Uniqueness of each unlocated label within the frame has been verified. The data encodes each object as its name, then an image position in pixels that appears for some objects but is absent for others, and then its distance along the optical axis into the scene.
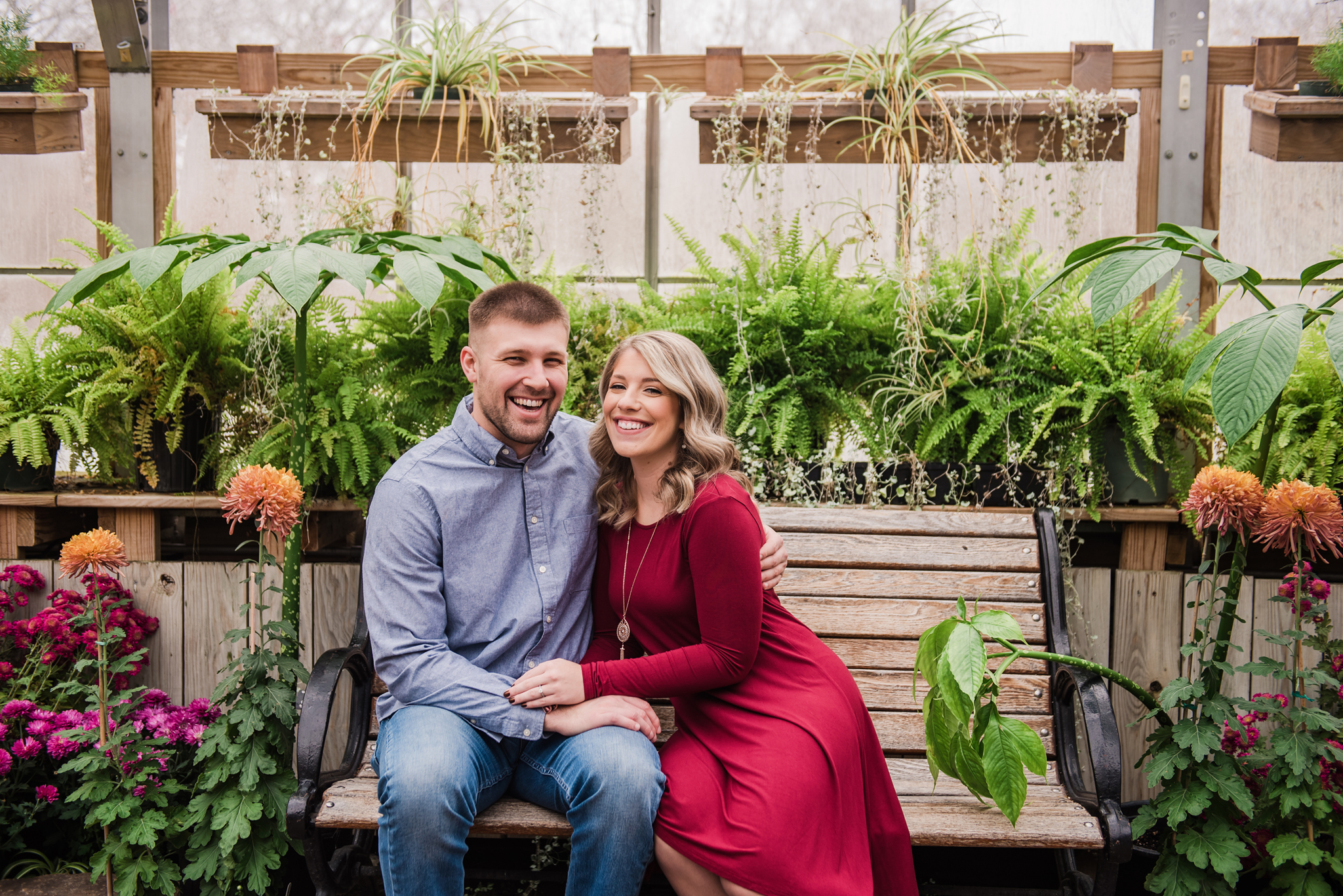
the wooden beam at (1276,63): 3.46
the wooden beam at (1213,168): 3.65
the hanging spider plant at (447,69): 3.41
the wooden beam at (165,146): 3.79
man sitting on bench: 1.96
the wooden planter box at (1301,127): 3.29
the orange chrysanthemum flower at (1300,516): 2.28
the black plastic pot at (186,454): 3.13
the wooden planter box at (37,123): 3.56
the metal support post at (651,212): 4.11
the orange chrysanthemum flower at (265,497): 2.44
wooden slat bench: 2.15
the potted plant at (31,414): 2.96
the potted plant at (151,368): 2.98
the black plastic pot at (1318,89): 3.34
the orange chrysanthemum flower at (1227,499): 2.31
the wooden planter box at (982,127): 3.42
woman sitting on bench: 1.91
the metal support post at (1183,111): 3.59
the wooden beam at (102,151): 3.82
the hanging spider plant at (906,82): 3.34
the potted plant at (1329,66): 3.26
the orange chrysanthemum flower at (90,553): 2.54
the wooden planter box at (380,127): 3.48
